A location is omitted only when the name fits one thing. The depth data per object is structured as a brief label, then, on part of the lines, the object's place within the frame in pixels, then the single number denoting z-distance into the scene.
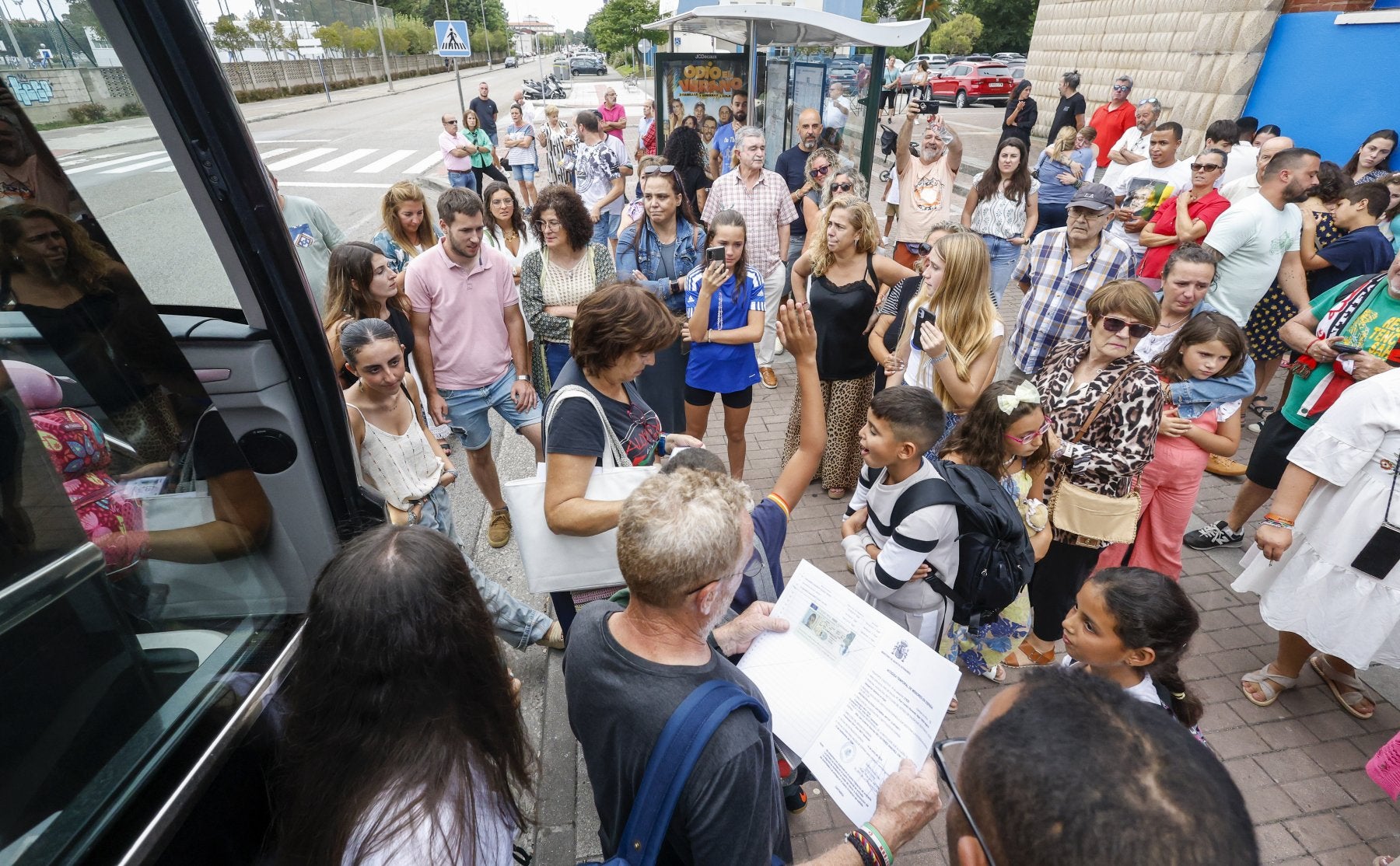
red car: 27.44
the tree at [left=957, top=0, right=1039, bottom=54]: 39.44
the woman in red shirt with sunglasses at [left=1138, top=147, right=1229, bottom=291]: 5.37
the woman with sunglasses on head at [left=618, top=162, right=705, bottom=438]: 4.36
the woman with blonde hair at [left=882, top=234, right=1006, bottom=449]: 3.38
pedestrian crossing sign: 12.30
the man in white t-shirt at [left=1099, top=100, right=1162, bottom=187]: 8.37
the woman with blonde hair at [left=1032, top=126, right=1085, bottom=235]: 7.23
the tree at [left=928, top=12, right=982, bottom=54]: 39.62
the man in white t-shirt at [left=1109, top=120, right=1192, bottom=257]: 6.08
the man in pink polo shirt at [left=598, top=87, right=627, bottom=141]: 11.86
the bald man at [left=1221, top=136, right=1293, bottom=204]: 5.50
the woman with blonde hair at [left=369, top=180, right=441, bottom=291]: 4.64
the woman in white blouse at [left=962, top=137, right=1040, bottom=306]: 6.08
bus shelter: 7.05
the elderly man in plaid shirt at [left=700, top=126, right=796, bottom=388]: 5.75
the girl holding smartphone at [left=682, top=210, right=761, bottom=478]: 3.93
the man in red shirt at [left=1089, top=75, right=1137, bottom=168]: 10.49
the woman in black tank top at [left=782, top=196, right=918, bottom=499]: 4.10
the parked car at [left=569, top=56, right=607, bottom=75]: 54.88
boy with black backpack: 2.35
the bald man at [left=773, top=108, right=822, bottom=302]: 7.30
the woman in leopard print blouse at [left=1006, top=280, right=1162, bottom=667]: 2.87
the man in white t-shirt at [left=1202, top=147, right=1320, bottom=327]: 4.59
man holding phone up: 6.41
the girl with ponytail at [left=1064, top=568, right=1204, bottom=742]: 1.92
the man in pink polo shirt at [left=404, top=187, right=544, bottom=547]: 3.78
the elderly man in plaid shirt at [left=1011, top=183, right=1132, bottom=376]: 4.09
